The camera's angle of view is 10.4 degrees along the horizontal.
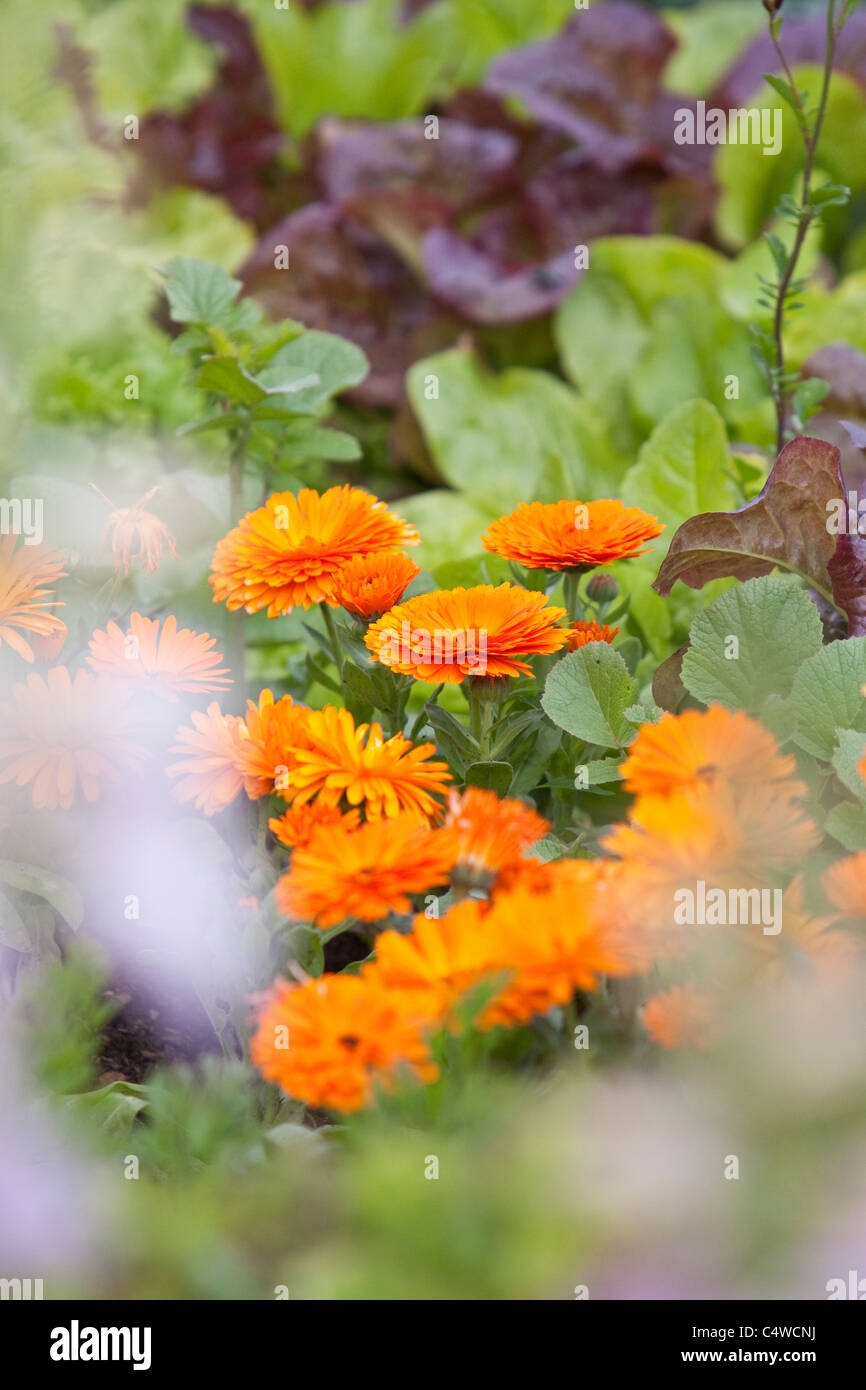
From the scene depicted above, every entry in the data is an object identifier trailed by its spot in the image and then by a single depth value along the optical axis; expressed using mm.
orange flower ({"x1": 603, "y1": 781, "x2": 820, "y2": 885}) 1153
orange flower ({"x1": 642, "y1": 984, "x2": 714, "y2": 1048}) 1151
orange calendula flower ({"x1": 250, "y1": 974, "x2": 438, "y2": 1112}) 1137
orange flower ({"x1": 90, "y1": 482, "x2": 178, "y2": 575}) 1274
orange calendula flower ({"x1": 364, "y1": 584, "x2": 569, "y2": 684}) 1217
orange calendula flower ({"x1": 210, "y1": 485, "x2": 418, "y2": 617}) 1246
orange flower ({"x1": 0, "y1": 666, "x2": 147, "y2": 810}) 1223
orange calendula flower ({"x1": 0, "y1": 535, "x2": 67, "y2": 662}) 1238
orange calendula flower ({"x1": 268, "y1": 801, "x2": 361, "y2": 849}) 1200
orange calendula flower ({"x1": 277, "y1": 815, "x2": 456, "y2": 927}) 1165
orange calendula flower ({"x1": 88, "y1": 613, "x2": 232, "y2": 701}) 1245
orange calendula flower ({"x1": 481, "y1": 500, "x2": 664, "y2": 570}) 1247
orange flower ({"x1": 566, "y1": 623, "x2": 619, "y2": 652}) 1283
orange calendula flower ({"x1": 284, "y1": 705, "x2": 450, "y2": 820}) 1203
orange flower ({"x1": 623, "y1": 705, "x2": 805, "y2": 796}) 1172
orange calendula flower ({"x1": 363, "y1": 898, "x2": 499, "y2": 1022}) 1143
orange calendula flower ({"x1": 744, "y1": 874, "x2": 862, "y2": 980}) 1161
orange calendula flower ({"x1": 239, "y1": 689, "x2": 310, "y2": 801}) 1218
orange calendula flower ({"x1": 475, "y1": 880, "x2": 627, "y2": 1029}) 1140
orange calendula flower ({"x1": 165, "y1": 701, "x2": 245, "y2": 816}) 1224
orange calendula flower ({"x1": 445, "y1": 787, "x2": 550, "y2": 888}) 1179
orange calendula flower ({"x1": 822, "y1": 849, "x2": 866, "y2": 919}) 1164
